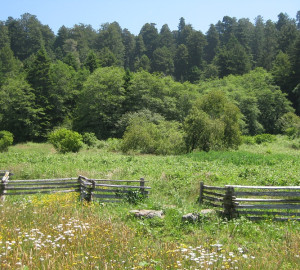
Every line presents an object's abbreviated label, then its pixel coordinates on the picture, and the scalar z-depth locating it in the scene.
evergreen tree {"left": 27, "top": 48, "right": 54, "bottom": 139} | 57.44
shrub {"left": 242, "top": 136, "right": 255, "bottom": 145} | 49.16
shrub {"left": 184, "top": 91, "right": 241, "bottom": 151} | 34.62
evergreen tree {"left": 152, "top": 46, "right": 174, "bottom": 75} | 95.19
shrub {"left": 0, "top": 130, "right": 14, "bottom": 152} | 45.28
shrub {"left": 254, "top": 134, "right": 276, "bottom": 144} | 50.53
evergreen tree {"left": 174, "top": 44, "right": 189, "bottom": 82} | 97.31
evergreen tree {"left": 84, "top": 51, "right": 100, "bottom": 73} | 73.28
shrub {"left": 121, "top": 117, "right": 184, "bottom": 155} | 36.88
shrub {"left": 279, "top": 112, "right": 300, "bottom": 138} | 52.34
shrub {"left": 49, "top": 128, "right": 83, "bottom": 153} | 40.59
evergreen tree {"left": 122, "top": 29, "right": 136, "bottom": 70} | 112.30
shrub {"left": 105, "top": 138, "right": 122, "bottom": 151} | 41.28
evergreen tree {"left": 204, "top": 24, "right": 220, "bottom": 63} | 112.25
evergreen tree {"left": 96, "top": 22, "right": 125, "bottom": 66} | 106.11
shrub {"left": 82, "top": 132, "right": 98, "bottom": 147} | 47.04
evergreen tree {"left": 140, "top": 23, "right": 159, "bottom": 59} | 116.81
